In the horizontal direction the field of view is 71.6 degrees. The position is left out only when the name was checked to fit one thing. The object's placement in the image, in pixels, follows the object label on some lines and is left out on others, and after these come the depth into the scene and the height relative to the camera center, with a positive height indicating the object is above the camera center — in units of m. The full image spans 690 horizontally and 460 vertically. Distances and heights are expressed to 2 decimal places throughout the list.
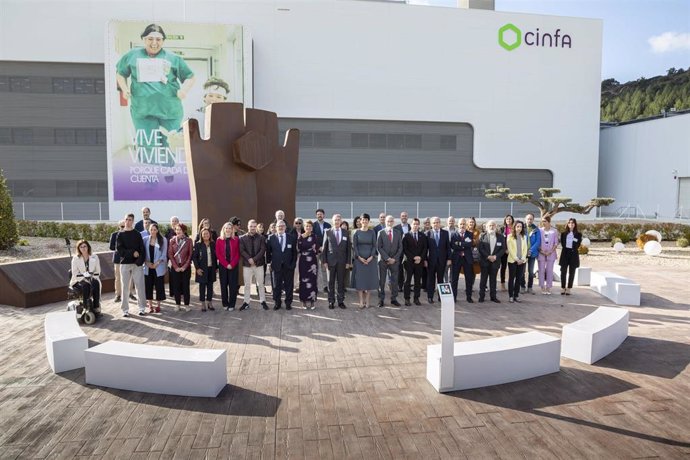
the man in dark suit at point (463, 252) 9.86 -1.03
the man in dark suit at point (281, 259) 9.05 -1.12
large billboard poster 26.70 +6.04
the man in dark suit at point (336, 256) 9.16 -1.05
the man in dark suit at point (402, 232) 10.00 -0.65
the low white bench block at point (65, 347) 5.91 -1.86
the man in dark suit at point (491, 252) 9.89 -1.03
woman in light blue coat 8.84 -1.20
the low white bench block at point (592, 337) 6.28 -1.82
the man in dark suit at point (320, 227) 10.87 -0.60
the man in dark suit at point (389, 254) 9.28 -1.02
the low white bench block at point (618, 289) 9.80 -1.80
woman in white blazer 7.96 -1.30
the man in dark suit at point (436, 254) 9.77 -1.06
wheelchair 7.97 -1.83
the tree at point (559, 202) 19.71 +0.02
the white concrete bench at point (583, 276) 11.76 -1.80
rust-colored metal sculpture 10.99 +0.91
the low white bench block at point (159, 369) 5.20 -1.89
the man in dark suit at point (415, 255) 9.55 -1.07
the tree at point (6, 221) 14.71 -0.73
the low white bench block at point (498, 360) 5.44 -1.86
